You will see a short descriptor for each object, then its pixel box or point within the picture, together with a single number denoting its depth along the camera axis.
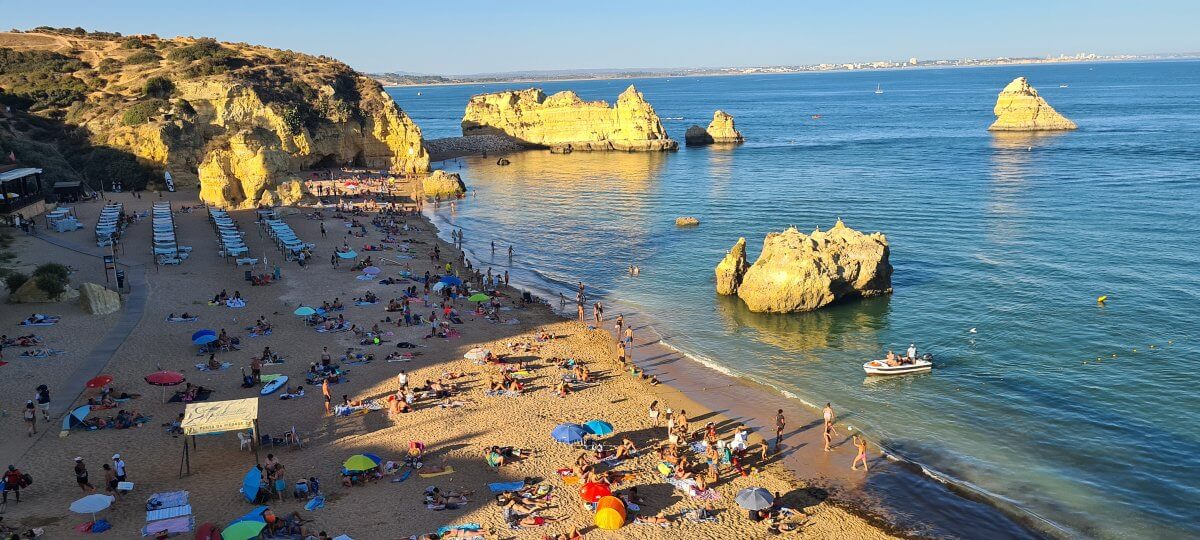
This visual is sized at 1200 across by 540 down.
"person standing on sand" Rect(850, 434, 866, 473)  19.69
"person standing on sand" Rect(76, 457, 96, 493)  17.14
